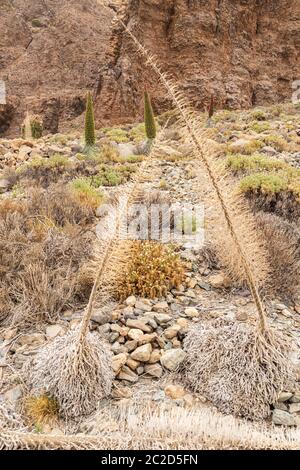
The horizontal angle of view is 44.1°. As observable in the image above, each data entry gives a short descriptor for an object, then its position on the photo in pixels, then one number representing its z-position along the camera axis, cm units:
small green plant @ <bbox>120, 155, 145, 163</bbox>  1017
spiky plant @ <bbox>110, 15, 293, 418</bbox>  236
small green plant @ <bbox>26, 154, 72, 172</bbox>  925
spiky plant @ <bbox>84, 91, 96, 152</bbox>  1226
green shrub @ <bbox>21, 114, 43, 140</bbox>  1869
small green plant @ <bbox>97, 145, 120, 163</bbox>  1024
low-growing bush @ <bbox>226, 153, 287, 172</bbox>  756
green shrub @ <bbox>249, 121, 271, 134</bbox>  1411
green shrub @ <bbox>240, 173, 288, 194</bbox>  556
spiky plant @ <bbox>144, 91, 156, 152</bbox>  1189
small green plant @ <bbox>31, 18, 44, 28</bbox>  3391
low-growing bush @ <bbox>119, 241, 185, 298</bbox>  353
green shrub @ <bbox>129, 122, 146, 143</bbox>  1458
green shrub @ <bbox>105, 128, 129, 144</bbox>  1453
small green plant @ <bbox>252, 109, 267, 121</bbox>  1817
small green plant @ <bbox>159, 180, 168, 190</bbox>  691
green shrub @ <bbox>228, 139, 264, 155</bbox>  1001
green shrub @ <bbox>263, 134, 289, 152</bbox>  1059
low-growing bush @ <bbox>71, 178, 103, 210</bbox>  543
